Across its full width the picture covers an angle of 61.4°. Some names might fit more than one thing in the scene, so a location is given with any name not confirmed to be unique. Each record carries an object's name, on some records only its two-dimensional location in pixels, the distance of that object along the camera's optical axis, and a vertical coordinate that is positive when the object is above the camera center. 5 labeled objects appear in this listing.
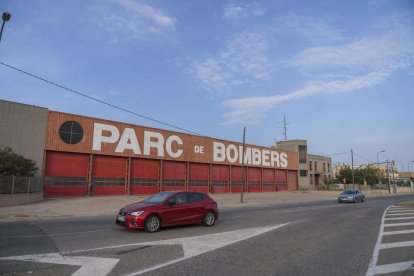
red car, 11.79 -1.02
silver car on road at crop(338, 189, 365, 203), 34.16 -1.03
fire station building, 29.55 +2.86
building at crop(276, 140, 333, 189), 76.38 +4.46
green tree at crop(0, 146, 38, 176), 24.66 +1.26
